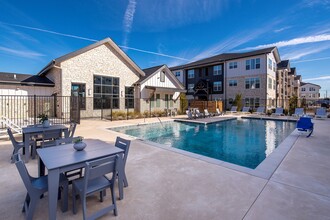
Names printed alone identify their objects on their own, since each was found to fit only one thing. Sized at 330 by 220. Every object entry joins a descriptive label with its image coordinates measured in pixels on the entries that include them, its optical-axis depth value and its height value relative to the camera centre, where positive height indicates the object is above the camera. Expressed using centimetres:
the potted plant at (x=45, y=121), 553 -50
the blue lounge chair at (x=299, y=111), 1647 -40
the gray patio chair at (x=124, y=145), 317 -80
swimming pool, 662 -175
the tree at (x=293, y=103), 2050 +47
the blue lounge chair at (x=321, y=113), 1515 -56
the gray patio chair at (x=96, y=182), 220 -119
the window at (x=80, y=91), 1448 +144
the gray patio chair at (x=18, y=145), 452 -111
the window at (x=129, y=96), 1791 +125
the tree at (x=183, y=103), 2142 +54
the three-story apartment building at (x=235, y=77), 2419 +519
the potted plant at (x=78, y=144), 287 -68
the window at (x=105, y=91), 1588 +161
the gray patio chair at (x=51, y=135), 502 -89
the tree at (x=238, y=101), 2412 +91
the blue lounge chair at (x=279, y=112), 1795 -55
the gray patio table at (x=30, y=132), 467 -75
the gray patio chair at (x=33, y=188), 214 -119
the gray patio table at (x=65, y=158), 220 -80
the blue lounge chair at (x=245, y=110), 2237 -41
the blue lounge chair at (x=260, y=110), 1964 -42
